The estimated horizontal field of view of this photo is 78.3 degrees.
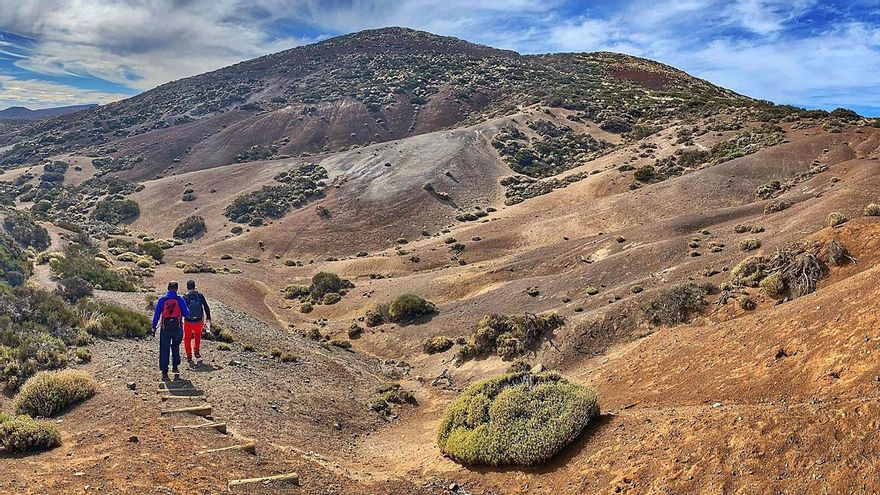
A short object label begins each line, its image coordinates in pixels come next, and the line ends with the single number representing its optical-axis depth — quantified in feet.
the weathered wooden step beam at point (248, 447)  28.27
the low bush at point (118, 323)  47.37
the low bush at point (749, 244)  64.34
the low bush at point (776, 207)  82.89
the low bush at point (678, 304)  51.49
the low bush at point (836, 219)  58.85
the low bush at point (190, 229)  150.82
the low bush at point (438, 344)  65.51
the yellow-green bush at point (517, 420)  27.76
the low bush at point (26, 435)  24.73
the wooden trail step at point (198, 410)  32.01
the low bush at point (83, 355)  40.19
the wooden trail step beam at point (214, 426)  29.37
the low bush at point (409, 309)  78.18
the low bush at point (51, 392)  30.86
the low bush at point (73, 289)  56.95
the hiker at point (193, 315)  41.14
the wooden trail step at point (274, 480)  23.74
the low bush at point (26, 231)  96.73
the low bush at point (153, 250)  124.06
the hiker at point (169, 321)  37.78
